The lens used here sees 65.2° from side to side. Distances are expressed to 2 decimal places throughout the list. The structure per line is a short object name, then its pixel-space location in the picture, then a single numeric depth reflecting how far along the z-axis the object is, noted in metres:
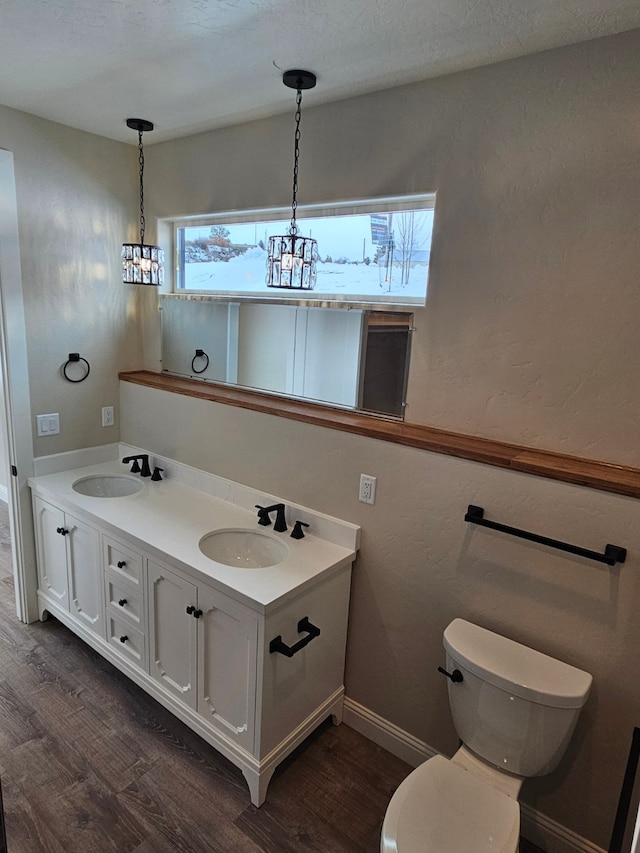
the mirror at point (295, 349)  1.99
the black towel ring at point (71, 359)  2.62
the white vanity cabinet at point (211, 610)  1.72
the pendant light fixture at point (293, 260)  1.82
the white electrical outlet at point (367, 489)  1.91
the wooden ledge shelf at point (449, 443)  1.45
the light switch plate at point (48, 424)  2.56
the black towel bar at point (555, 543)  1.42
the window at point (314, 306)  1.94
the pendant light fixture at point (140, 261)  2.33
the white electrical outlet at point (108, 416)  2.85
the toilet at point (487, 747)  1.29
